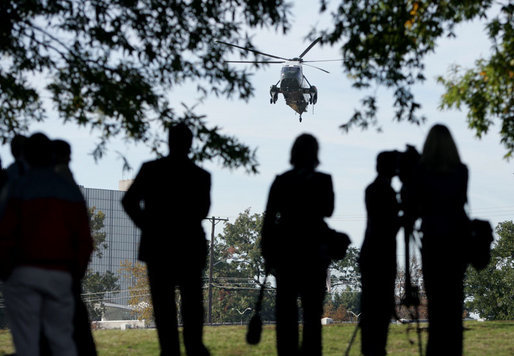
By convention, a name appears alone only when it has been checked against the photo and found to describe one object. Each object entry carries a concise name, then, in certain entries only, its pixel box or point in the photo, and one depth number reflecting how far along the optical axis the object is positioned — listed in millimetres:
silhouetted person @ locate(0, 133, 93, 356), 10414
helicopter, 117812
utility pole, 145450
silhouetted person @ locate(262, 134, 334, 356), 12359
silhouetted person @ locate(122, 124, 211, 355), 12633
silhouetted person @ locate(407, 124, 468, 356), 12172
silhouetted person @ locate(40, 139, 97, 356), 13273
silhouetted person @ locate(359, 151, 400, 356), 13352
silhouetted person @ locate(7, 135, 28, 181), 12805
